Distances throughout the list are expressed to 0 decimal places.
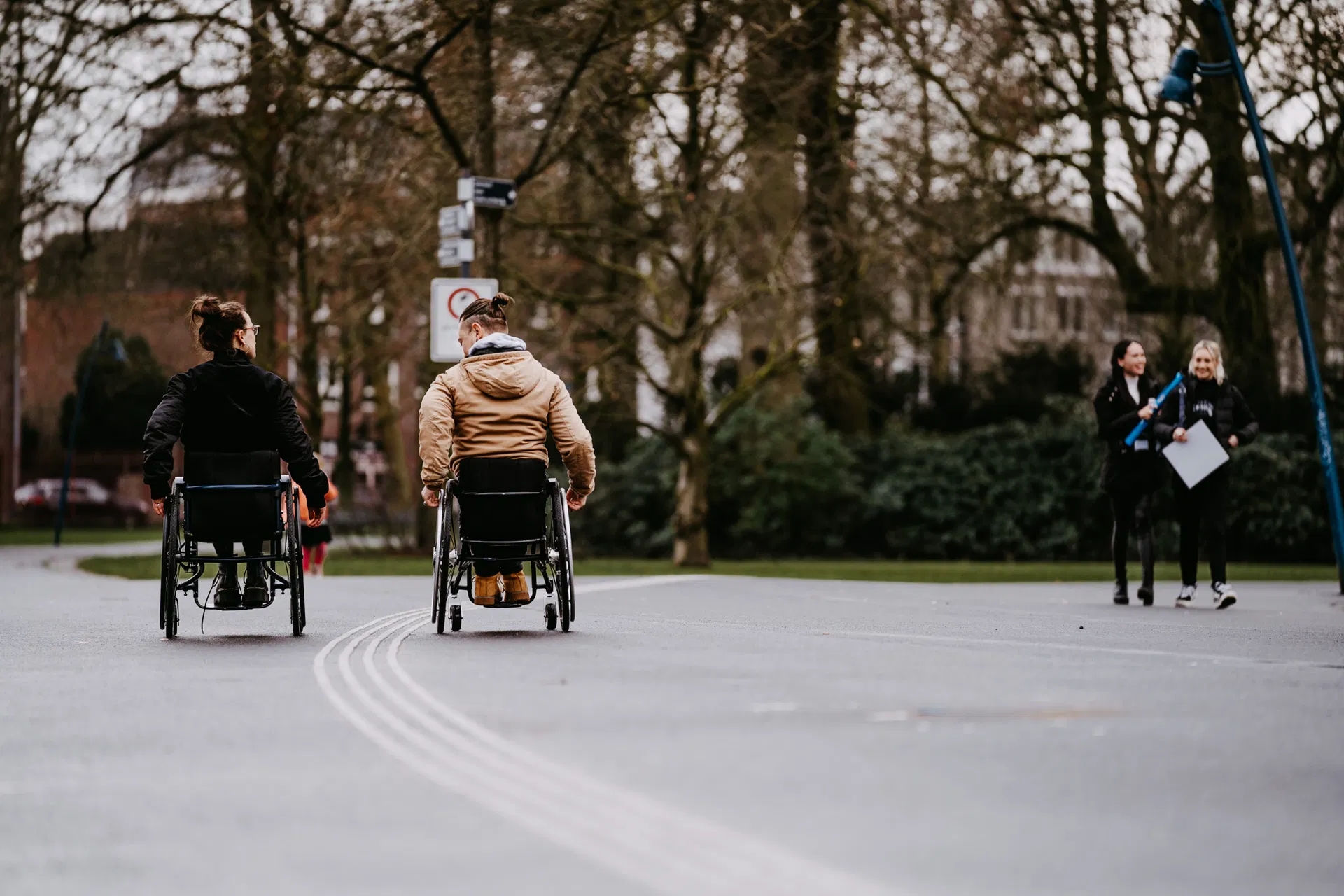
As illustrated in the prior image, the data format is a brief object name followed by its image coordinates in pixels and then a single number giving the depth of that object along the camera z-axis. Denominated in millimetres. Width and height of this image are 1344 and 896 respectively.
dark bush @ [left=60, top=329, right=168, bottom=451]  50531
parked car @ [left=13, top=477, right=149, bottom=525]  68312
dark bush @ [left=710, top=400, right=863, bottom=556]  32625
